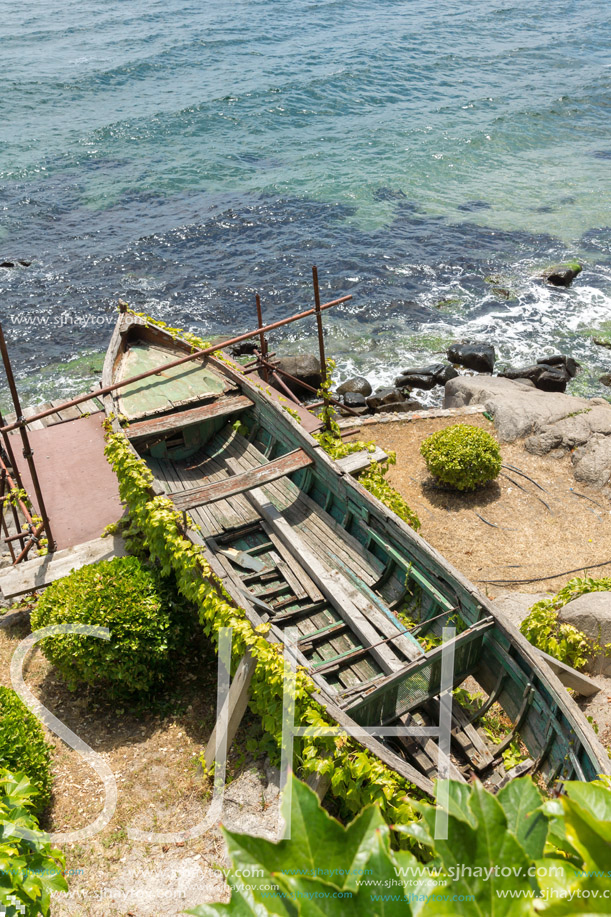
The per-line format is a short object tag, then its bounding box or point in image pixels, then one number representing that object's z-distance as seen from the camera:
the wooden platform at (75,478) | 11.14
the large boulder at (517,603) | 10.13
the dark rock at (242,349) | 21.08
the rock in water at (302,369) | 19.42
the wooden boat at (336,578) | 6.92
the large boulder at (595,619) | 9.04
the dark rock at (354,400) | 18.59
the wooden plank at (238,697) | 7.71
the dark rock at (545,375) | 18.91
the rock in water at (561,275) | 24.12
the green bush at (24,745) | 7.08
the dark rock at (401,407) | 17.97
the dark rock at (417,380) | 19.56
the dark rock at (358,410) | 17.98
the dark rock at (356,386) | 19.16
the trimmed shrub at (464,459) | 12.74
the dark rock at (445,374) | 19.62
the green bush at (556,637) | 8.81
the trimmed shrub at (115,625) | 8.48
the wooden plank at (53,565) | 9.79
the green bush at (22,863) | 4.25
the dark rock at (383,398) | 18.36
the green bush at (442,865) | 1.51
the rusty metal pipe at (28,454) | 9.41
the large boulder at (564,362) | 19.73
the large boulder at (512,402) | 14.91
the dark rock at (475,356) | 19.95
